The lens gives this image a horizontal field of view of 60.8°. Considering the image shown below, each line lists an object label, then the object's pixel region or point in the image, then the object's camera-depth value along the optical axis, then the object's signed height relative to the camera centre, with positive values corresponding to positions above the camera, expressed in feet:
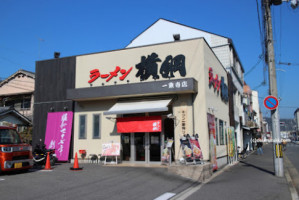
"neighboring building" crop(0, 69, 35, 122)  79.57 +14.03
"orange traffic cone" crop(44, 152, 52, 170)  39.55 -4.53
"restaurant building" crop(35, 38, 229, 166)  42.68 +6.83
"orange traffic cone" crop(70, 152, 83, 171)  38.68 -4.74
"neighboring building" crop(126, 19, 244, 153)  76.33 +29.30
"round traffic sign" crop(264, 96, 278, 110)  36.22 +4.71
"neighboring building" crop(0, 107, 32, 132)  64.08 +4.76
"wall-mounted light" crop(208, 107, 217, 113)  45.67 +4.76
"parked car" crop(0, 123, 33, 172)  33.14 -2.07
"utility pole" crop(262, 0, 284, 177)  35.76 +6.94
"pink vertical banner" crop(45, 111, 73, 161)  50.21 +0.52
